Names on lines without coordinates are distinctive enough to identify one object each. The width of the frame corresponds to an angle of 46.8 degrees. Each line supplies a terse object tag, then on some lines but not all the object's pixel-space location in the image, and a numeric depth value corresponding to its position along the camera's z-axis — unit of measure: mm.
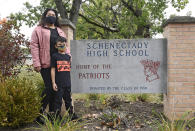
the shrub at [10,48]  5082
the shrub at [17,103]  3627
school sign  4699
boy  3963
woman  4051
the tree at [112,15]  10886
